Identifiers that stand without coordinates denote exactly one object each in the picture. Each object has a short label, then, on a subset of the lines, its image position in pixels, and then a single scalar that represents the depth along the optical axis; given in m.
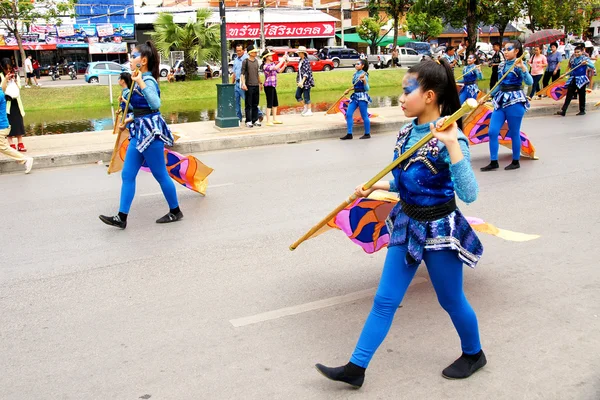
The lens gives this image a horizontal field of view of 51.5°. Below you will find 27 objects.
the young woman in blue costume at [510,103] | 8.62
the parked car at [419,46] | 47.38
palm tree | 26.52
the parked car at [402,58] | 43.62
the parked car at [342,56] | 44.06
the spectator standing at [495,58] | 15.90
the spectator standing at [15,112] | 10.49
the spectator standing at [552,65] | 18.32
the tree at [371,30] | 53.43
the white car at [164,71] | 34.00
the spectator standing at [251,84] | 13.34
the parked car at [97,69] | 32.03
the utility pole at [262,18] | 38.46
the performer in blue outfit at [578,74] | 14.84
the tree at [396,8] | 44.41
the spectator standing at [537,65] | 17.50
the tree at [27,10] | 26.30
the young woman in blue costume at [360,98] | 11.91
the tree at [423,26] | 55.22
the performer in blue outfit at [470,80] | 12.31
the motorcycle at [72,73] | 38.69
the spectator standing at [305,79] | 15.95
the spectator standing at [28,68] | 29.18
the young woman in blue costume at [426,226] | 3.18
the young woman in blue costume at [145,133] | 6.21
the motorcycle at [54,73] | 37.91
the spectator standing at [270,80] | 13.80
